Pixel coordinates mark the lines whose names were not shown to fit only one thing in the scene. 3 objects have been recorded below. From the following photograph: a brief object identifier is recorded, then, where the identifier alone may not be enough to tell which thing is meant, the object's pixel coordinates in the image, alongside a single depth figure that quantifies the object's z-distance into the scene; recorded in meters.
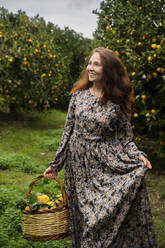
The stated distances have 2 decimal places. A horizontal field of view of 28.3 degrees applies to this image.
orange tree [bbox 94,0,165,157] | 5.29
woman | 2.69
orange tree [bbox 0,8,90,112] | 8.77
